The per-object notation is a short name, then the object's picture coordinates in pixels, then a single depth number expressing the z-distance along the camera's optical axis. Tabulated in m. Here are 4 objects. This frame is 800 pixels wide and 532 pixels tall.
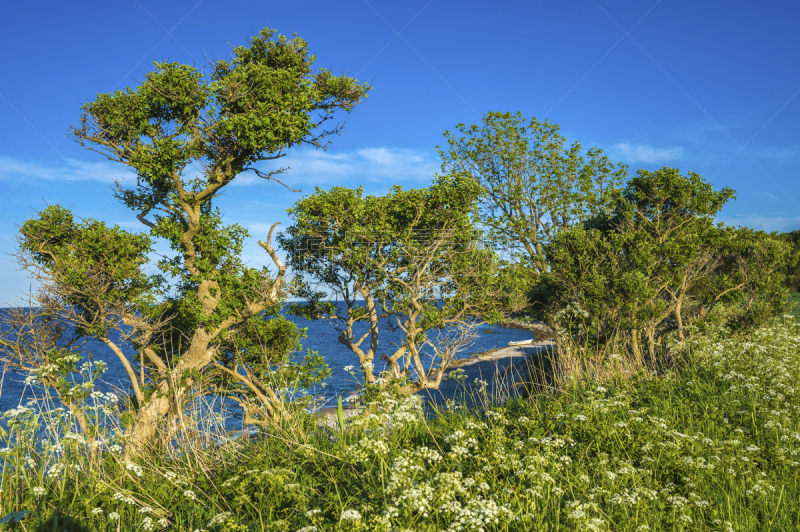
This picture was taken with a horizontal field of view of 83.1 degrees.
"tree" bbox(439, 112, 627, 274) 22.69
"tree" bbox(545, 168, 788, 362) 11.75
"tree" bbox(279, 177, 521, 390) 13.01
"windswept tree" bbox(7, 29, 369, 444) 11.42
